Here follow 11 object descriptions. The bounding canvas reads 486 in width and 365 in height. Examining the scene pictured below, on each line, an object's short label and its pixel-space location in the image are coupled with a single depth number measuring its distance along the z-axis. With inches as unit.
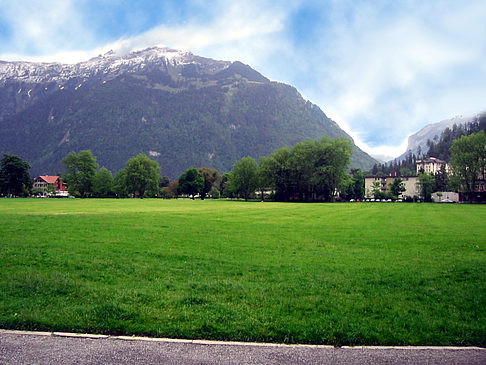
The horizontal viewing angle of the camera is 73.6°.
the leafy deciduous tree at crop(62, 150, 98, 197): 5322.8
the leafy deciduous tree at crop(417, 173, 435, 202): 5398.6
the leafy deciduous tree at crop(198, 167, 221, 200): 6382.9
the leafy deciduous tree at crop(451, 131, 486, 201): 4320.9
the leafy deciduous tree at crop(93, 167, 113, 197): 5539.4
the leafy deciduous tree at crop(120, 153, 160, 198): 5497.0
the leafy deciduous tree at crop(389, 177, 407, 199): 6163.9
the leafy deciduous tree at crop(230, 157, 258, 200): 5108.3
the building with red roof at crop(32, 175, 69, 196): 6565.0
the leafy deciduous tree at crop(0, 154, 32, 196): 4916.3
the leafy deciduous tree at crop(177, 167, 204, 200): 5556.1
